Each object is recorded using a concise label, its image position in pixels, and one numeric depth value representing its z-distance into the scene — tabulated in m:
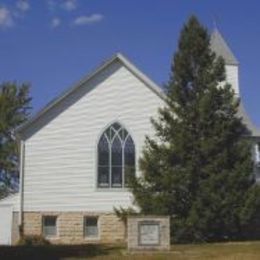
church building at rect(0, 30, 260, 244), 35.03
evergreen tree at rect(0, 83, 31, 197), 60.69
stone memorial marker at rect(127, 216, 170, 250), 26.14
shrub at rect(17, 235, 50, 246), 33.94
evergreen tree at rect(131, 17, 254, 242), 31.98
